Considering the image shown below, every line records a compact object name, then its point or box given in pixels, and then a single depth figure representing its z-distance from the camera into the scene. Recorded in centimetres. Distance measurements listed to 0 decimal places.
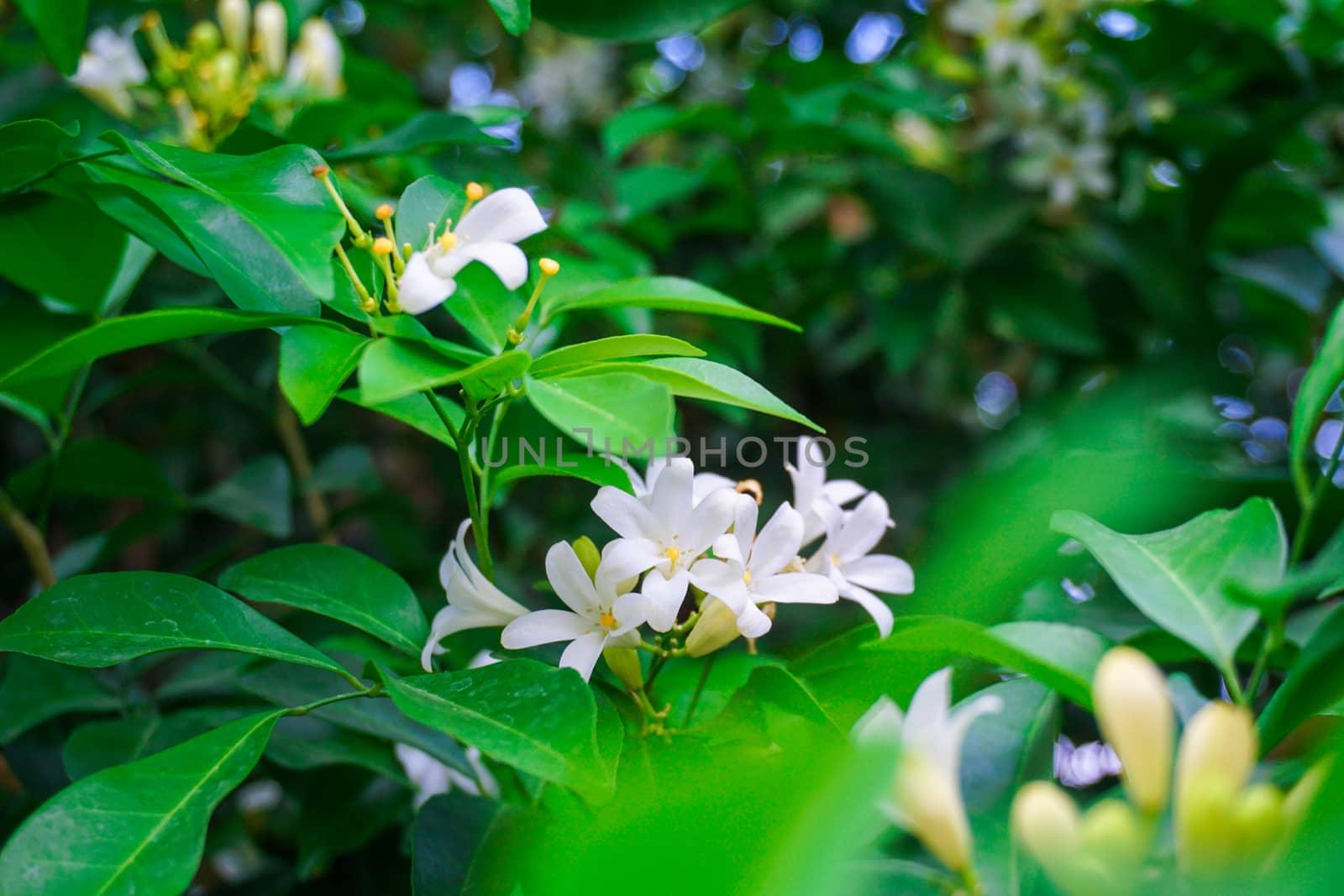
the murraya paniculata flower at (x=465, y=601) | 32
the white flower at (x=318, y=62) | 55
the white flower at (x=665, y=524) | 31
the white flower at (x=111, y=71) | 55
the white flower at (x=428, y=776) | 38
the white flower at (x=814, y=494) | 34
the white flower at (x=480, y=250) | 30
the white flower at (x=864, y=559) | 34
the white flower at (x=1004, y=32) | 65
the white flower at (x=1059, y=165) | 64
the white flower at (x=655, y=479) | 32
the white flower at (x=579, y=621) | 31
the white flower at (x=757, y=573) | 31
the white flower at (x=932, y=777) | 25
